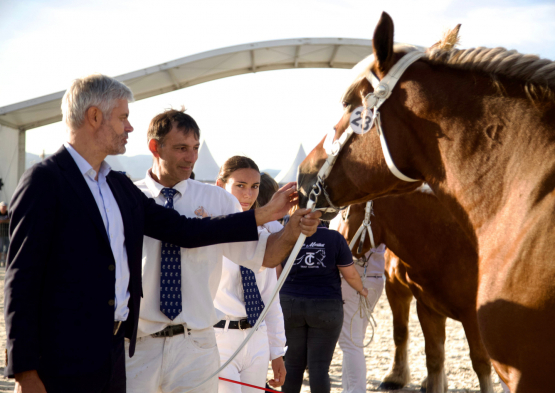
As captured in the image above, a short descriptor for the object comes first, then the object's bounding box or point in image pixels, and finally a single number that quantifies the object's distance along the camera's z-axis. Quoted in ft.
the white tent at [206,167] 78.84
